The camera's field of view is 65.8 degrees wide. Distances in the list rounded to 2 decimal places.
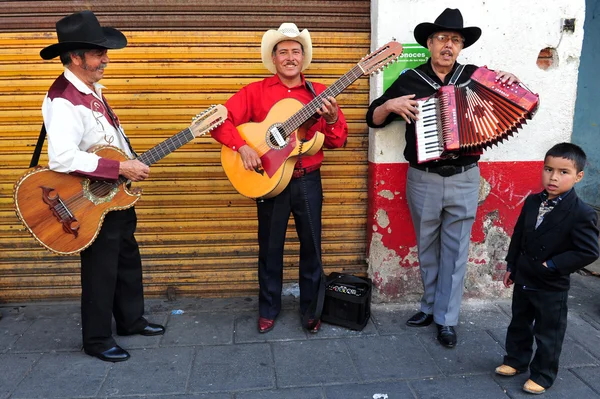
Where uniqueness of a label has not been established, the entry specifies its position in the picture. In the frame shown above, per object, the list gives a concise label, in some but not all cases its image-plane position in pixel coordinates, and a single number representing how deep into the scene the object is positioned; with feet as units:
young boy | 8.59
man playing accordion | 10.90
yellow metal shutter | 12.50
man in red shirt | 10.80
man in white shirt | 9.42
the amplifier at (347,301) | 11.78
